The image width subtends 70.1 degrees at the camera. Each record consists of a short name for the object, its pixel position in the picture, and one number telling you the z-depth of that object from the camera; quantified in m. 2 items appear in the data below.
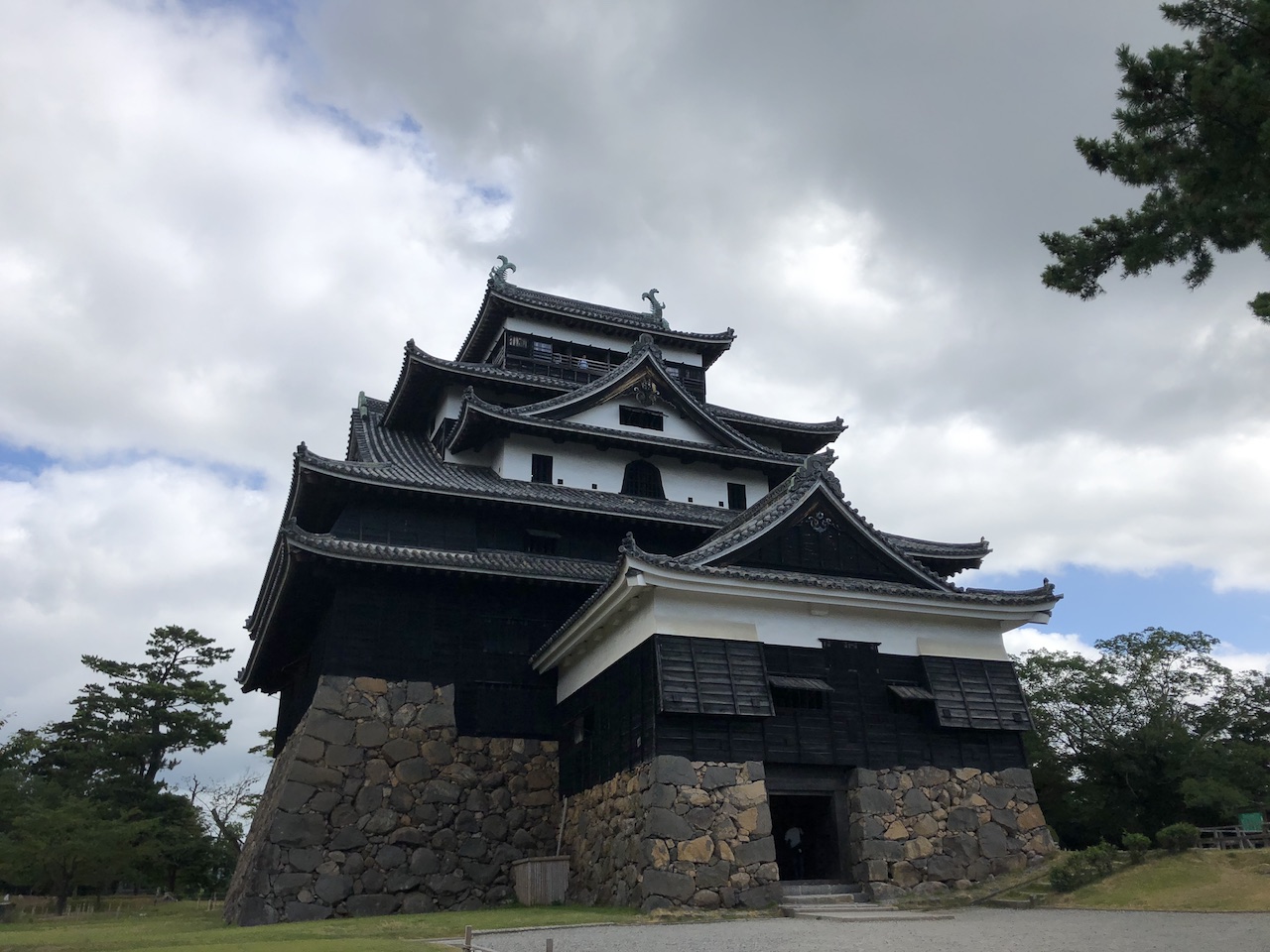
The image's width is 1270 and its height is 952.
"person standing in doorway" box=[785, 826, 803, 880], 16.97
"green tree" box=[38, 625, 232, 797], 42.59
